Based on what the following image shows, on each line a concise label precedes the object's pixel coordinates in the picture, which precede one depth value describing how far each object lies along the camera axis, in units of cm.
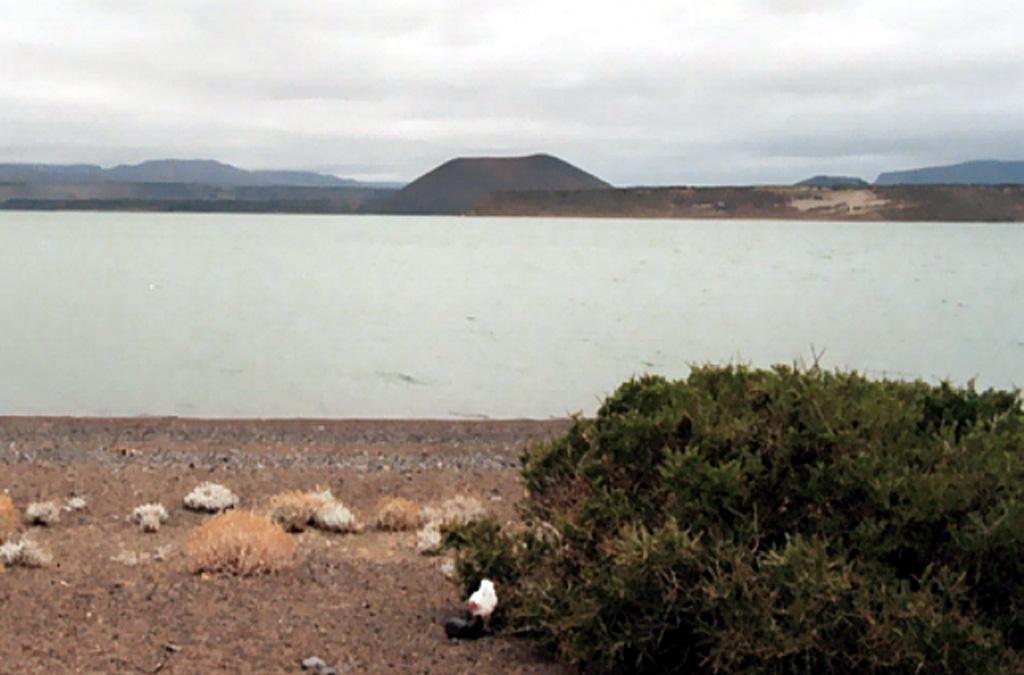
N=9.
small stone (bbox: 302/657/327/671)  546
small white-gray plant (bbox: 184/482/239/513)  1062
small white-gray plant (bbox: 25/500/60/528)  967
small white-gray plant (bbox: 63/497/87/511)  1038
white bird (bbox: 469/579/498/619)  589
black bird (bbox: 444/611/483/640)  591
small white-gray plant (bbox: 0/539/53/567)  758
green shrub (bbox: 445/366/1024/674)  473
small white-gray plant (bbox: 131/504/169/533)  953
